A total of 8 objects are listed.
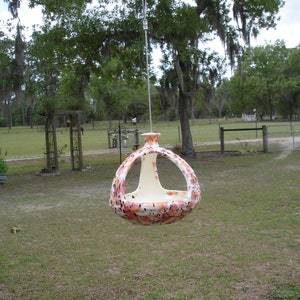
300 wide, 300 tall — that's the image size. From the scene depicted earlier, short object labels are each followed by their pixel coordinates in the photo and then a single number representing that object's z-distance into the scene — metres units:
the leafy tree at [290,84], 52.65
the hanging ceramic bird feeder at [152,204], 2.60
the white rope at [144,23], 2.68
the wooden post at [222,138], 16.28
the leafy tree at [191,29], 13.12
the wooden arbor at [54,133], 12.38
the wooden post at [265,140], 16.19
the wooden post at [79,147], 12.62
